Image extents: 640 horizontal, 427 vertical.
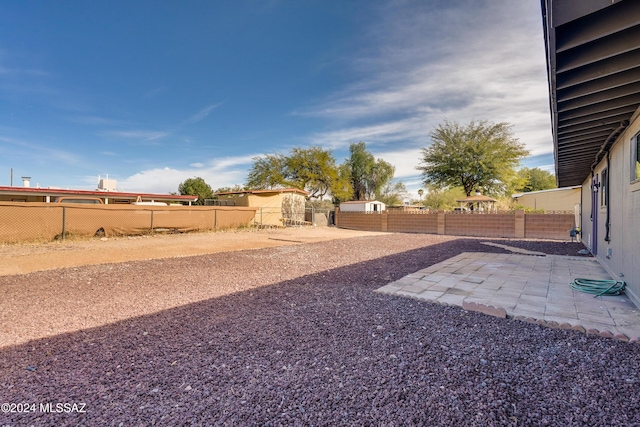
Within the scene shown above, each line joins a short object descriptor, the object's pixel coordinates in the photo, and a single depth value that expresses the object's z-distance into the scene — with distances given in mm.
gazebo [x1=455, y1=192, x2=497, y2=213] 15804
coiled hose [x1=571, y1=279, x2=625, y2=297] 3678
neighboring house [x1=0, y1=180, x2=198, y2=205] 16906
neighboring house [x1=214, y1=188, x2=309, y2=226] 19330
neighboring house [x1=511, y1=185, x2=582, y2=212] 17828
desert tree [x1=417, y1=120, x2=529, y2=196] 18534
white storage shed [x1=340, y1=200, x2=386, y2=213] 20594
